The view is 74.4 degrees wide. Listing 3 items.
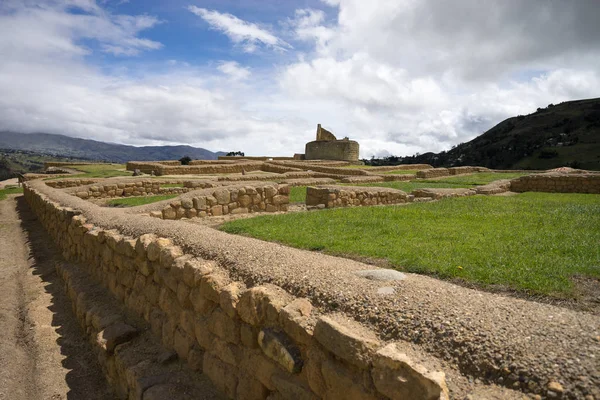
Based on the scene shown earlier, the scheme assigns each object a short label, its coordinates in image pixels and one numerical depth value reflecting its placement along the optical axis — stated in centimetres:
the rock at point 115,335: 520
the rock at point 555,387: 194
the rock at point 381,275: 353
